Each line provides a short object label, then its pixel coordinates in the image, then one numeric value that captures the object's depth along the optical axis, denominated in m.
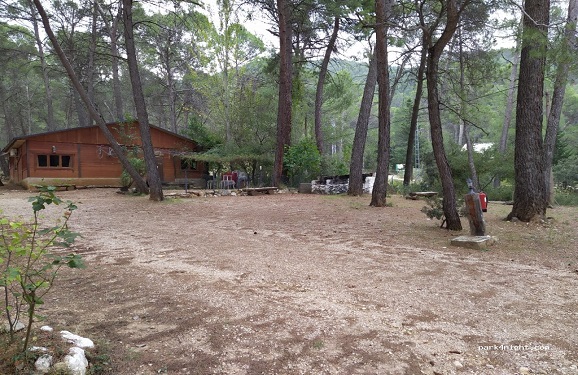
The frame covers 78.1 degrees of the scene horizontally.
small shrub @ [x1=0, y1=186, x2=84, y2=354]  1.80
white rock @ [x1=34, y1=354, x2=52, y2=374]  1.86
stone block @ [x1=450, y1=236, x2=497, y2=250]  5.63
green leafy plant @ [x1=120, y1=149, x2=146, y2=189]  16.95
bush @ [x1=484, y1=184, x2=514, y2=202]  15.75
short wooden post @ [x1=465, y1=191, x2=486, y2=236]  6.02
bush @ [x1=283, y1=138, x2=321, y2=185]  17.39
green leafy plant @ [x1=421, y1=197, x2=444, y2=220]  7.51
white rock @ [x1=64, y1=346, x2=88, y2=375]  1.92
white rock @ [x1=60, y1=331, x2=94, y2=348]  2.21
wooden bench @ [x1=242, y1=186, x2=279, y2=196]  15.89
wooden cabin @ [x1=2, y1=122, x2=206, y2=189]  19.19
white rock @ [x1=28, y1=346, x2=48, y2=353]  1.99
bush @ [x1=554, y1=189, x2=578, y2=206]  14.09
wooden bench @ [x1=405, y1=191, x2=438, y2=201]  14.84
